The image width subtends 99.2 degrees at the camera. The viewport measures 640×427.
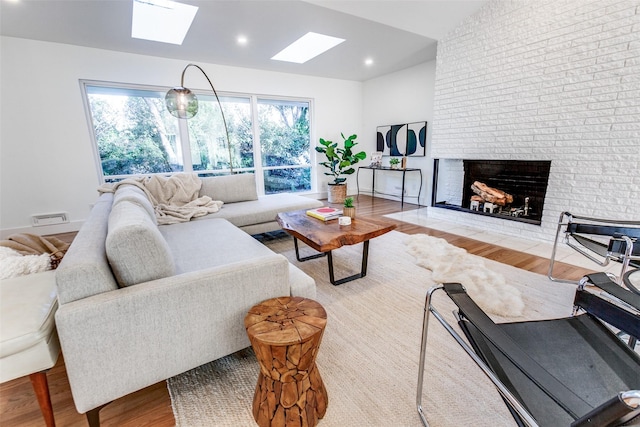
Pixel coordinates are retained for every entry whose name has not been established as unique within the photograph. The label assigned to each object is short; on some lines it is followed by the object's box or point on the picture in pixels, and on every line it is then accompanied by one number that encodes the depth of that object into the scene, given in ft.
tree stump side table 3.26
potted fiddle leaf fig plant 17.38
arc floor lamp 9.77
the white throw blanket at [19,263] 4.56
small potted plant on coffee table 7.87
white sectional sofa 3.18
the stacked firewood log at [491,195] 11.22
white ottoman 3.10
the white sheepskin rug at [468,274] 6.24
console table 16.40
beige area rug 3.81
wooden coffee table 6.53
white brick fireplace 8.16
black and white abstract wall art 16.21
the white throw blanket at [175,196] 9.09
